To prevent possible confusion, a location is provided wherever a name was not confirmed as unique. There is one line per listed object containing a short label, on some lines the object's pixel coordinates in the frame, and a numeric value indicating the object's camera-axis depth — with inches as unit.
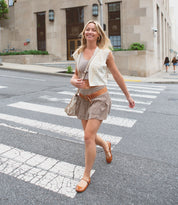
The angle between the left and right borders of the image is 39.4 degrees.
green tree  1305.1
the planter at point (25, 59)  1064.9
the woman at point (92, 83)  123.6
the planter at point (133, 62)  867.4
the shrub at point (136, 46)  930.4
